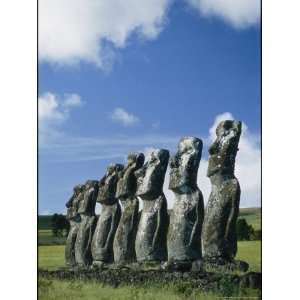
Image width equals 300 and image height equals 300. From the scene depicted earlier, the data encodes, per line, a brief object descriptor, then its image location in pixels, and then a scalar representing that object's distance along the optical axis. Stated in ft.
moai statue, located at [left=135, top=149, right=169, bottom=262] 64.44
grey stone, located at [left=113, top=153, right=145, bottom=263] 68.08
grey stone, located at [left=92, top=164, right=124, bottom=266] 71.56
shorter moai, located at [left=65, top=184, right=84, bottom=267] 74.08
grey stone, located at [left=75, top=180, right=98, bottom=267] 74.08
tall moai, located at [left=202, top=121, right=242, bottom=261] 59.31
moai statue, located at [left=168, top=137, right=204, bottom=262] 61.46
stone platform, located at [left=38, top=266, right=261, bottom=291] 58.49
